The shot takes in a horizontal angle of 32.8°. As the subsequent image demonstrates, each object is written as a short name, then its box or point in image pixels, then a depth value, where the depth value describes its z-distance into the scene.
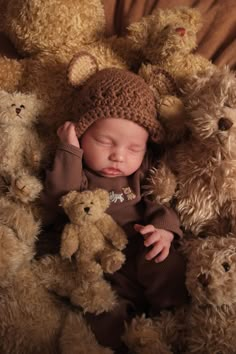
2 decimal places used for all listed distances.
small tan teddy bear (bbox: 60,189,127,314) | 0.79
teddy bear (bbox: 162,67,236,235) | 0.82
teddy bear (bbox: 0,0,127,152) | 0.97
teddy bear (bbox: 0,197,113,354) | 0.77
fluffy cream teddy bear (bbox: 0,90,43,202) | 0.88
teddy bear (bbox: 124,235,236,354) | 0.72
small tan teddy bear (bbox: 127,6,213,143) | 0.91
